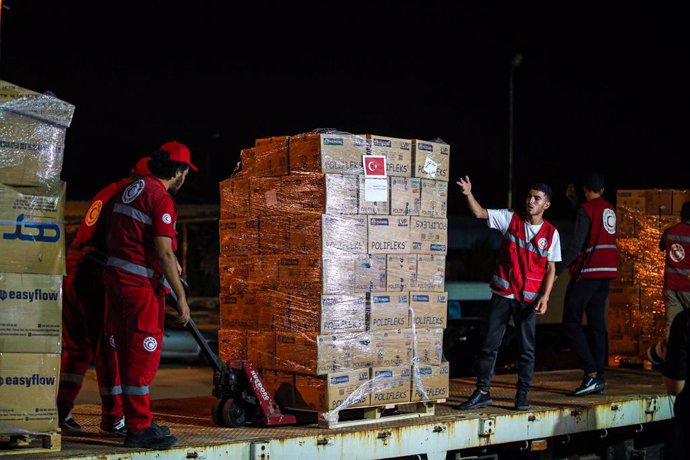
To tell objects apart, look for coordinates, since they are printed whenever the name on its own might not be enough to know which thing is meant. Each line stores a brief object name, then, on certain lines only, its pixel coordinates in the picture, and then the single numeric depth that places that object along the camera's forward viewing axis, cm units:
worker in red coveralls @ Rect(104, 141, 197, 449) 545
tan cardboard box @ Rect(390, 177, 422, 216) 680
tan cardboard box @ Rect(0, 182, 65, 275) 508
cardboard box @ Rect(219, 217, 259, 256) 680
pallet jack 626
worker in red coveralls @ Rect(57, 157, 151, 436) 607
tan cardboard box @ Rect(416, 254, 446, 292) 698
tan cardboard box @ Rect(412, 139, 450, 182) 698
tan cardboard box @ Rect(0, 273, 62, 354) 504
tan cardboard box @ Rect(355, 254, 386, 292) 659
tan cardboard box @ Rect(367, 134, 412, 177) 673
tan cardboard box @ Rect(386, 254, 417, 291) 677
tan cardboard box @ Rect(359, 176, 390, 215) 661
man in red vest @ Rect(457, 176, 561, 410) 738
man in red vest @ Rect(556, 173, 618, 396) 830
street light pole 2977
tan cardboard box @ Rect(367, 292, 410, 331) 664
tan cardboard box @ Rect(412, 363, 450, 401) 688
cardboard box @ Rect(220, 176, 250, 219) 689
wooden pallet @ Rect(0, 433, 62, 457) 506
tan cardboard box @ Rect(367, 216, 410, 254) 666
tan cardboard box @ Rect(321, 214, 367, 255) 638
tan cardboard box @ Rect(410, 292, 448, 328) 693
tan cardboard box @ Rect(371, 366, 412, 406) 664
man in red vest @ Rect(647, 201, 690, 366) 905
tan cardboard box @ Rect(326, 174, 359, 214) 643
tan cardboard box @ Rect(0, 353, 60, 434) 502
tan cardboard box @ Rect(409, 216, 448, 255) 694
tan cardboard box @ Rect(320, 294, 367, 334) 636
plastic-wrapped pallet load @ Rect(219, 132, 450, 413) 640
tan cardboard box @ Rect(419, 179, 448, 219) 702
